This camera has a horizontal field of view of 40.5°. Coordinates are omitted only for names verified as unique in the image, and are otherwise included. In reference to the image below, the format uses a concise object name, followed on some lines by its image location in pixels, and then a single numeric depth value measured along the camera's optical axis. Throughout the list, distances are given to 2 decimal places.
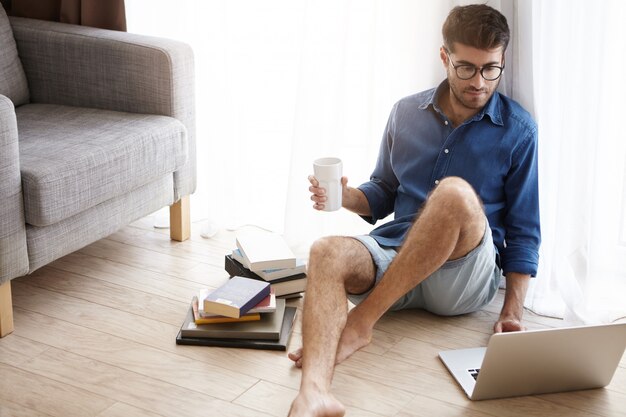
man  2.11
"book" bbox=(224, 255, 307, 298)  2.61
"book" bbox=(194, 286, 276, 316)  2.38
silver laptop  1.98
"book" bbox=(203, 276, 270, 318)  2.35
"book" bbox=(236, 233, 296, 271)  2.58
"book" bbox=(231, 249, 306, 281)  2.59
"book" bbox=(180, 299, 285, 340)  2.36
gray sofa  2.35
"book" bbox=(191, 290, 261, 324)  2.38
